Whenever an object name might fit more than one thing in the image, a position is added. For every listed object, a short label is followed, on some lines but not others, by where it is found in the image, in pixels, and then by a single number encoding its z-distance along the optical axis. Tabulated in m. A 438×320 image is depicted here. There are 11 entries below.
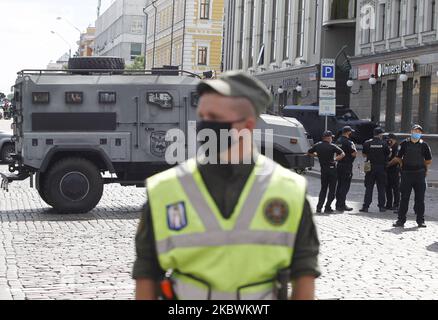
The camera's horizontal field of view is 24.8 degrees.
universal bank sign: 43.72
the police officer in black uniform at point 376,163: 20.06
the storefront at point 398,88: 42.28
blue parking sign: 28.16
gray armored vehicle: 17.45
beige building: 90.06
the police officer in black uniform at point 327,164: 19.56
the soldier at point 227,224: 3.32
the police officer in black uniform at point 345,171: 19.90
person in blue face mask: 17.02
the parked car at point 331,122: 44.00
